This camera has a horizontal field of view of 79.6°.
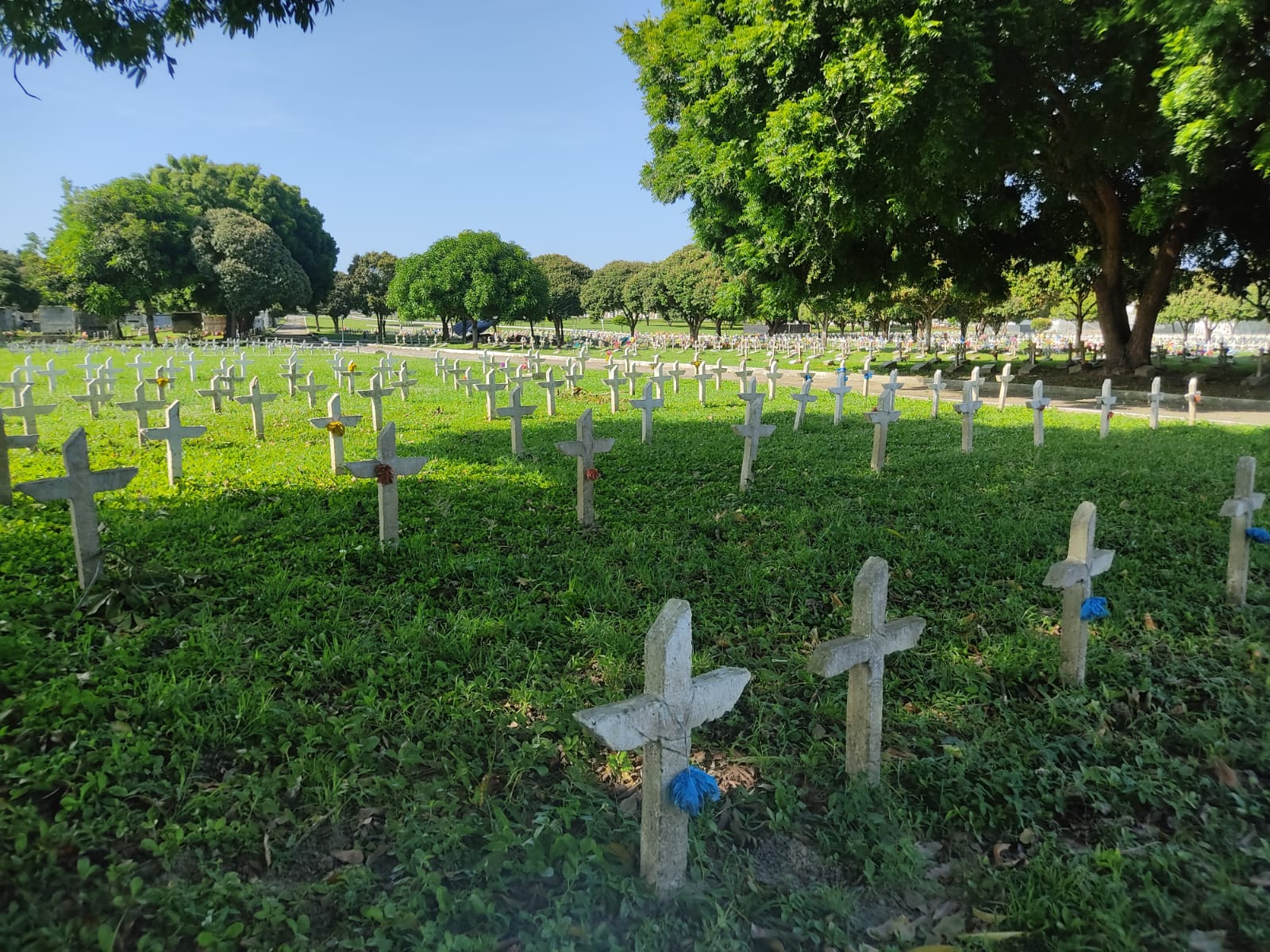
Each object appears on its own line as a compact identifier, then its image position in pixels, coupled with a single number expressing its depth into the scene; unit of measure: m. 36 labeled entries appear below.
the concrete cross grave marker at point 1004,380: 15.23
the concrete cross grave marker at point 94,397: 11.66
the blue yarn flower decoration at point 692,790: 2.54
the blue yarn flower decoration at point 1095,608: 3.85
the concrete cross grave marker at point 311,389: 13.50
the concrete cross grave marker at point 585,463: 6.84
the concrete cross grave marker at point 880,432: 9.23
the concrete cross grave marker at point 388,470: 5.89
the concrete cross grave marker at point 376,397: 12.02
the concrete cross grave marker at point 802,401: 12.49
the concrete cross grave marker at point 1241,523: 4.97
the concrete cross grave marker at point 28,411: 9.17
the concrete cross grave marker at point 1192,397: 12.89
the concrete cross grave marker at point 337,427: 8.09
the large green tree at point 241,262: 45.69
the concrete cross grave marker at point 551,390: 14.30
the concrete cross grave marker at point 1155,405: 12.36
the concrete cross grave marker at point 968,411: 10.53
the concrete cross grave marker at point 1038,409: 10.97
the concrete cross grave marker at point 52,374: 15.37
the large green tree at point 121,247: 42.81
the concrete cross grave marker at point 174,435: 7.83
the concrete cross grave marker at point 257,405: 11.09
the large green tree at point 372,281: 69.62
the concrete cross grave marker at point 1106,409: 11.66
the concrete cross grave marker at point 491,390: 13.36
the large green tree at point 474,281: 49.62
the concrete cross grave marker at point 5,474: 6.86
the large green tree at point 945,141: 12.50
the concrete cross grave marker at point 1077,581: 3.95
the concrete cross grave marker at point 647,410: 11.27
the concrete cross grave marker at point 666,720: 2.45
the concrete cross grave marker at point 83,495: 4.64
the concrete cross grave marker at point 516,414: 10.09
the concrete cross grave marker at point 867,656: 3.06
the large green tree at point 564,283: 69.56
